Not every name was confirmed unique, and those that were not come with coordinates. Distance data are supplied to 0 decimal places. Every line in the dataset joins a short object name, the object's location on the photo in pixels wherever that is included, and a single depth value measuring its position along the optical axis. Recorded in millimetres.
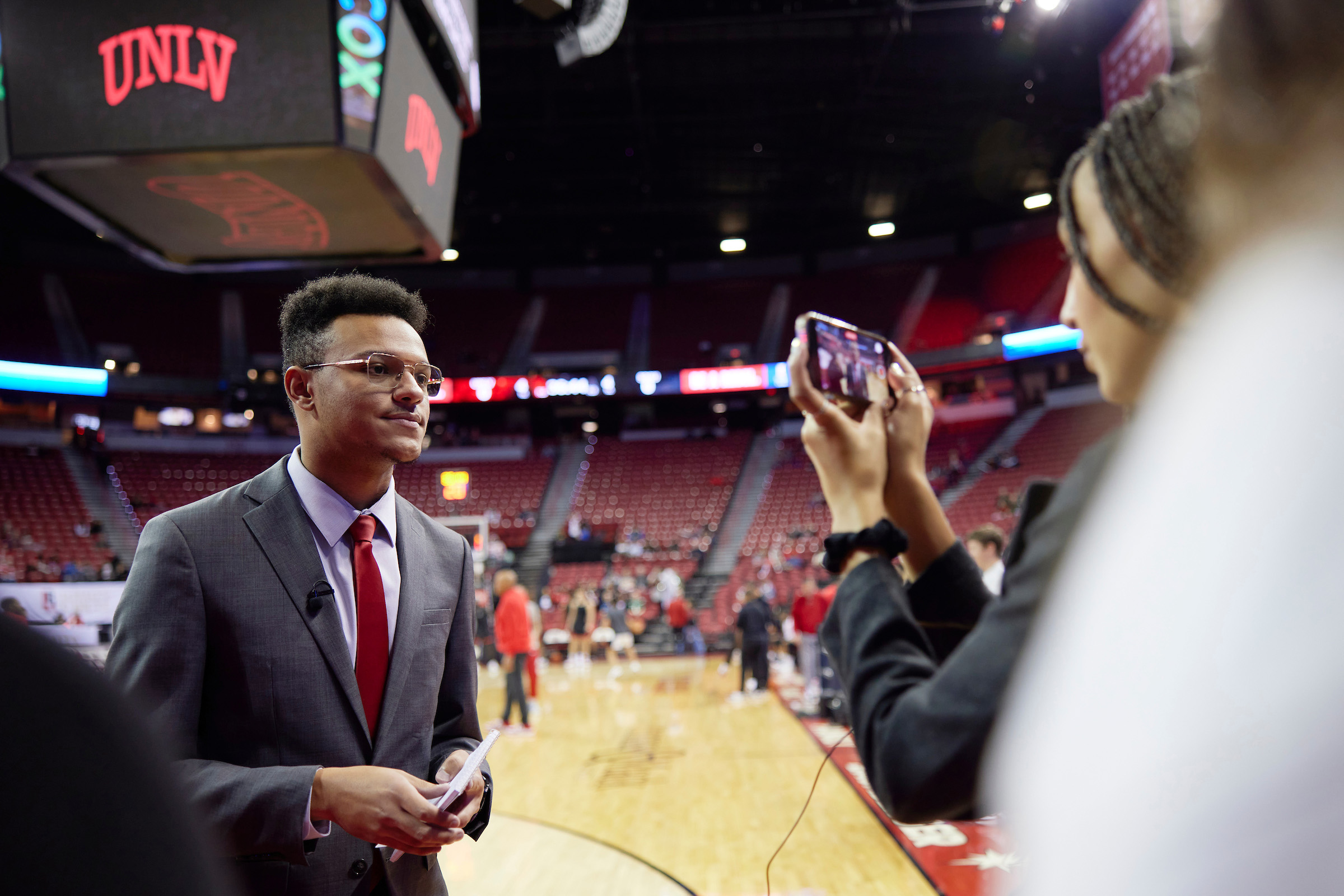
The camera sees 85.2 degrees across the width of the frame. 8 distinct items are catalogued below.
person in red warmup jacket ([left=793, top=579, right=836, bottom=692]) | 7602
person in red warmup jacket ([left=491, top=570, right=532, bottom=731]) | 7262
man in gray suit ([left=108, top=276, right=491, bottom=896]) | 1241
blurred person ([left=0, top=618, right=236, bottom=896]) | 333
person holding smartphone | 598
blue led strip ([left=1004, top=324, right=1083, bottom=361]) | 17141
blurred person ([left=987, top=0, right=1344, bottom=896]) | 440
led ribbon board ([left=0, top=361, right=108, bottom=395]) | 16953
